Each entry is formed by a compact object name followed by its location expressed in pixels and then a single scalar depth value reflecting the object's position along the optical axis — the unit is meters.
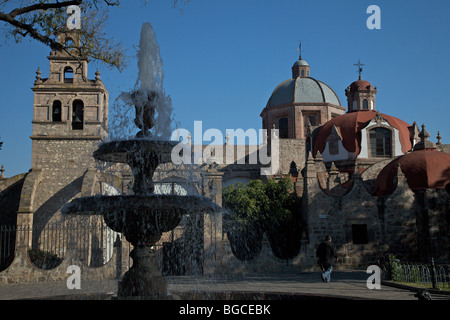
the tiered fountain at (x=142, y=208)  7.13
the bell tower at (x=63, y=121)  24.14
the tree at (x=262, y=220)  20.80
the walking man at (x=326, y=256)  13.07
